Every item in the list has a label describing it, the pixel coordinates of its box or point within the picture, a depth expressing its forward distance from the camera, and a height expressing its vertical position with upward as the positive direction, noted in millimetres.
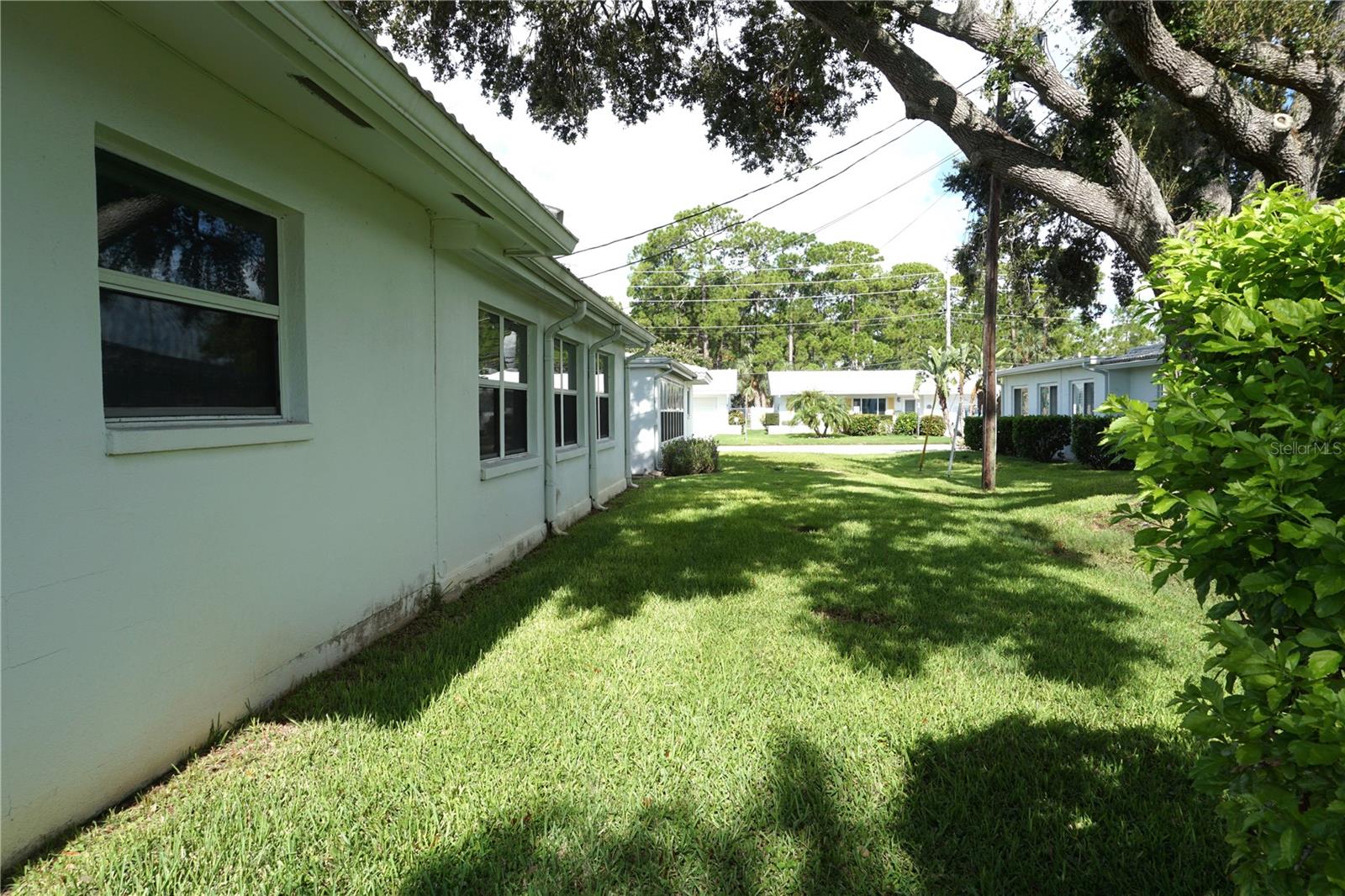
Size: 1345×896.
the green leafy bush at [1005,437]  21991 -842
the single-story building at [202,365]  2238 +235
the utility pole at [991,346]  12828 +1365
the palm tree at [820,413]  36219 -2
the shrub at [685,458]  16312 -1108
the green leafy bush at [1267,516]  1327 -237
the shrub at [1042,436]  19266 -716
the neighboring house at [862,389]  42375 +1506
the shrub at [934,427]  35450 -783
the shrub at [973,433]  24094 -759
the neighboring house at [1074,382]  16984 +905
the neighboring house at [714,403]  35219 +556
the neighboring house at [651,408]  16500 +137
